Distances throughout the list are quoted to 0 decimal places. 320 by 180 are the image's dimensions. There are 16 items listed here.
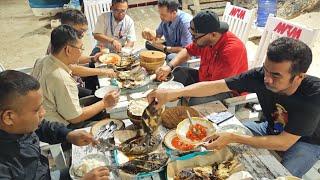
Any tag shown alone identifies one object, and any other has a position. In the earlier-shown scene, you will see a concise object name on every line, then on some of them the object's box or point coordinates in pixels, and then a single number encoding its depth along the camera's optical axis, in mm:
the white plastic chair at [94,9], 3908
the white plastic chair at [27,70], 2931
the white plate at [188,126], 1708
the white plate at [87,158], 1563
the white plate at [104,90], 2324
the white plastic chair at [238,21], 3190
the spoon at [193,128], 1770
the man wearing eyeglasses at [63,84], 2062
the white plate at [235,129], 1805
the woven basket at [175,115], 1880
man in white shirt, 3490
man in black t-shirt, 1705
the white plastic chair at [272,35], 2246
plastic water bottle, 5602
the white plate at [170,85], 2380
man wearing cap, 2510
